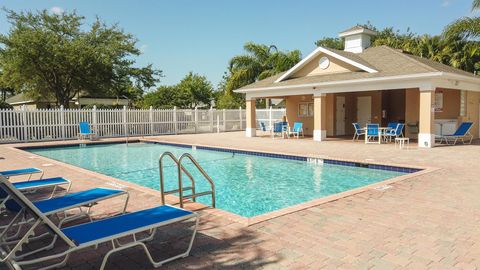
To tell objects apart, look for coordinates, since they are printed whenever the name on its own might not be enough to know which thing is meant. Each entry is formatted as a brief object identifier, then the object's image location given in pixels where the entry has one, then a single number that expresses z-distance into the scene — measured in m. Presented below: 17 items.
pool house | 14.53
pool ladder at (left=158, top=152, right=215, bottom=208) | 5.38
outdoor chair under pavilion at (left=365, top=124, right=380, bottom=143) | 16.00
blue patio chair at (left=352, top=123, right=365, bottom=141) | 17.24
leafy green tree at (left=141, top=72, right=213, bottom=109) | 42.78
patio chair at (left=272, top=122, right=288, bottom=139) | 20.86
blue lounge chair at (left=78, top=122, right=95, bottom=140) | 20.41
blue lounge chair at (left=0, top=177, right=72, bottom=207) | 5.88
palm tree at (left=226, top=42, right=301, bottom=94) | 31.99
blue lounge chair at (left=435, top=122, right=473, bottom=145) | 14.91
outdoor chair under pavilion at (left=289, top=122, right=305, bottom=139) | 19.62
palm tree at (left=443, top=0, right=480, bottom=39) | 19.23
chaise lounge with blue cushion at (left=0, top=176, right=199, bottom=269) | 3.13
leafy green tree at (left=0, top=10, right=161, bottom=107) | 25.66
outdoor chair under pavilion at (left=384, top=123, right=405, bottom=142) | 15.66
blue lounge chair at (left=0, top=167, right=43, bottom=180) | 6.94
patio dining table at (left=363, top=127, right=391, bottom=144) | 15.85
